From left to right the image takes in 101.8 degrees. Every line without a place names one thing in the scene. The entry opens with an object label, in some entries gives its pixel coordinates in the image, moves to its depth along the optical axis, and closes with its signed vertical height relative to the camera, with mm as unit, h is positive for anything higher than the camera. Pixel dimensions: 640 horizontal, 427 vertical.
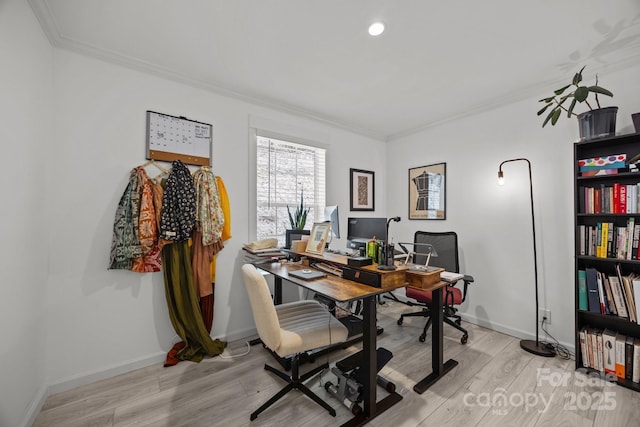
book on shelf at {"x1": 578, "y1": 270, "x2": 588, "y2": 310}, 2109 -587
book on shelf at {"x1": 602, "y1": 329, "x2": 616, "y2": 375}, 1973 -1022
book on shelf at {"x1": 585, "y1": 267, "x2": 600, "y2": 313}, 2051 -567
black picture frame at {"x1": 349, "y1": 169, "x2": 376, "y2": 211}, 3752 +423
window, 2988 +439
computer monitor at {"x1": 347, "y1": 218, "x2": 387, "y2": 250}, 2652 -124
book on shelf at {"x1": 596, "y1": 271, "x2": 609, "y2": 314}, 2020 -611
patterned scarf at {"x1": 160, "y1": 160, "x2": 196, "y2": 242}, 2154 +101
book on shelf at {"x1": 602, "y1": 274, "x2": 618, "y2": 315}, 1989 -603
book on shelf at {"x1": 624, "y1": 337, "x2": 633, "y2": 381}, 1911 -1042
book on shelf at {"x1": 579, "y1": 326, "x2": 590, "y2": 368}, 2100 -1052
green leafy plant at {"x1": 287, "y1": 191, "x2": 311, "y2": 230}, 3016 -9
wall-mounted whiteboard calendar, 2242 +714
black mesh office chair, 2607 -530
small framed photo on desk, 2273 -173
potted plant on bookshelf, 1946 +782
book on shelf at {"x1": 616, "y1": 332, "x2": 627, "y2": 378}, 1933 -1034
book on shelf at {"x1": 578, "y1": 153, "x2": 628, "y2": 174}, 1976 +441
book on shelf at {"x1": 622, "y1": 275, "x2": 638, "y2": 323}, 1880 -573
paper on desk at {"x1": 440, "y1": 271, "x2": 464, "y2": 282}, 1997 -457
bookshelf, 1935 -124
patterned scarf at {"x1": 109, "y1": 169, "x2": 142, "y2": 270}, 2016 -103
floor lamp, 2354 -1197
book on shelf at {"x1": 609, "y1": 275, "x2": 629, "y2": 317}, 1940 -587
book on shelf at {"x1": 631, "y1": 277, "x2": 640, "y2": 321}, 1852 -528
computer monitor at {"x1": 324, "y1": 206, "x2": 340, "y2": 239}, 2820 -8
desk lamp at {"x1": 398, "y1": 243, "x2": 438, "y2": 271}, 1882 -367
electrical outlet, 2549 -951
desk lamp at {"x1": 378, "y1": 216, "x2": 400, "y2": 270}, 1843 -277
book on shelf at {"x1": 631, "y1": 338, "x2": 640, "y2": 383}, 1887 -1049
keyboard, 1997 -403
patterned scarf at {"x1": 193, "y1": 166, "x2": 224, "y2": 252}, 2330 +91
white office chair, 1462 -695
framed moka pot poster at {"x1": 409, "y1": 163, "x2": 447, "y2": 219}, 3442 +373
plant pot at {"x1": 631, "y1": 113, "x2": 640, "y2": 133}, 1882 +718
